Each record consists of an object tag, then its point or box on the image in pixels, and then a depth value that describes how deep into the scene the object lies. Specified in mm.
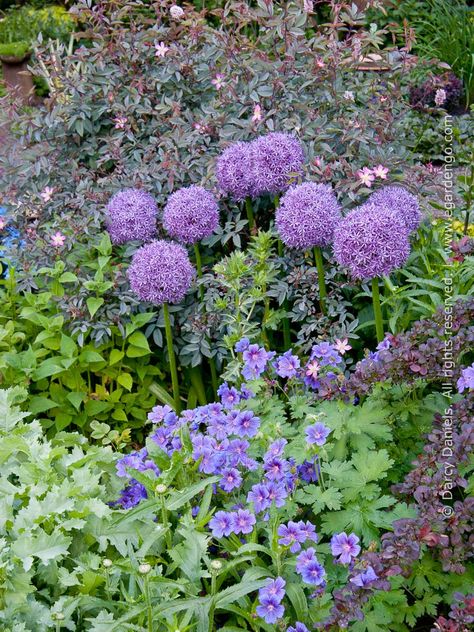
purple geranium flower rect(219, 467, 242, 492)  2254
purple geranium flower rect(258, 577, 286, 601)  1968
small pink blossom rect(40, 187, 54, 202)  3639
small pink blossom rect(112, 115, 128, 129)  3701
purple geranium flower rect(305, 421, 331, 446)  2184
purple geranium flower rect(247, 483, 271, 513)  2154
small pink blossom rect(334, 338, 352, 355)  2842
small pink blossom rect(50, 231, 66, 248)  3393
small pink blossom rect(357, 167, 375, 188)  3227
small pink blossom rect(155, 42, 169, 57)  3732
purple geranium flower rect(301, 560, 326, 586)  1990
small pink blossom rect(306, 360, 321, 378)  2607
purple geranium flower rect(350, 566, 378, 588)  1809
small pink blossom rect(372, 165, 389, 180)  3244
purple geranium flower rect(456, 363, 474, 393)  2092
